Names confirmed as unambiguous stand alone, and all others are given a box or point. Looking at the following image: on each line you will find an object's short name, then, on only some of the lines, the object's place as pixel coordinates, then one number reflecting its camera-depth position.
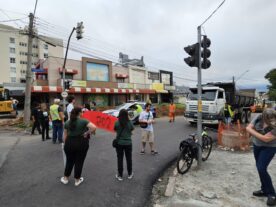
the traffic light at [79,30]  13.94
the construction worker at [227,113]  12.61
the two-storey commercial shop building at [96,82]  26.98
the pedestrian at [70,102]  8.32
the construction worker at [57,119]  8.41
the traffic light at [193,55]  6.02
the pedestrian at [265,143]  3.87
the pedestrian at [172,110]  17.90
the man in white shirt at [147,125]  7.20
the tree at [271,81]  45.31
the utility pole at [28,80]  14.35
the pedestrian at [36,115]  10.38
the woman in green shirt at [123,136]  4.77
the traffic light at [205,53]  6.14
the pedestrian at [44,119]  9.60
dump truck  13.59
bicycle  5.68
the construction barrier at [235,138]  8.62
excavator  20.17
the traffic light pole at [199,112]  6.01
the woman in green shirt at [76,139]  4.21
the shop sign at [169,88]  41.21
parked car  14.96
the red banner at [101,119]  5.85
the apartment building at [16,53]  55.03
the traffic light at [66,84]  17.79
